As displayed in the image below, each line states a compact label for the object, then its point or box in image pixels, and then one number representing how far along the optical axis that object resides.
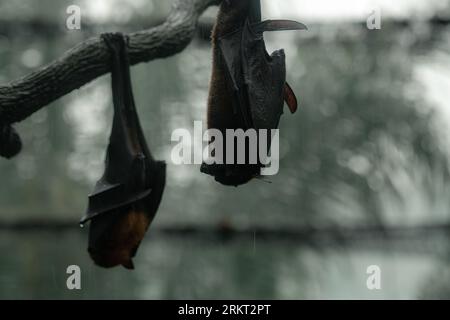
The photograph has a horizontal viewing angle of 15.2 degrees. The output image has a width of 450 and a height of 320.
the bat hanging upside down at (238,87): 1.94
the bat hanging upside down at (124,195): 2.06
